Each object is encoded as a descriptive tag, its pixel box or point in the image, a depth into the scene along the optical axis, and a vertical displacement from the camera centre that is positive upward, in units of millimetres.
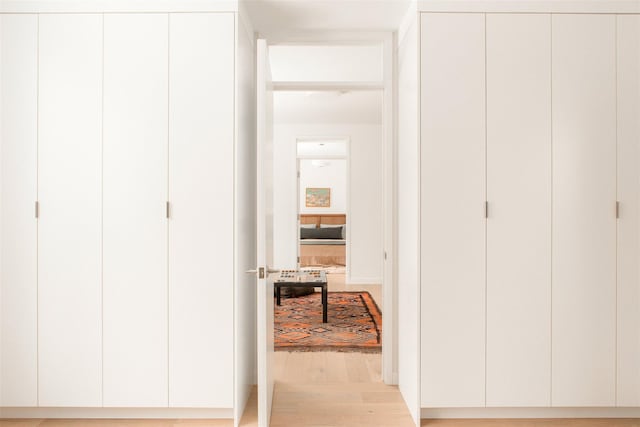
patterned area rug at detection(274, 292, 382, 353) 3777 -1120
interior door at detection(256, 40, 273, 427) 2230 -123
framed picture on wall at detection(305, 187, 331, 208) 11430 +418
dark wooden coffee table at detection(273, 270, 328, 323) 4508 -704
